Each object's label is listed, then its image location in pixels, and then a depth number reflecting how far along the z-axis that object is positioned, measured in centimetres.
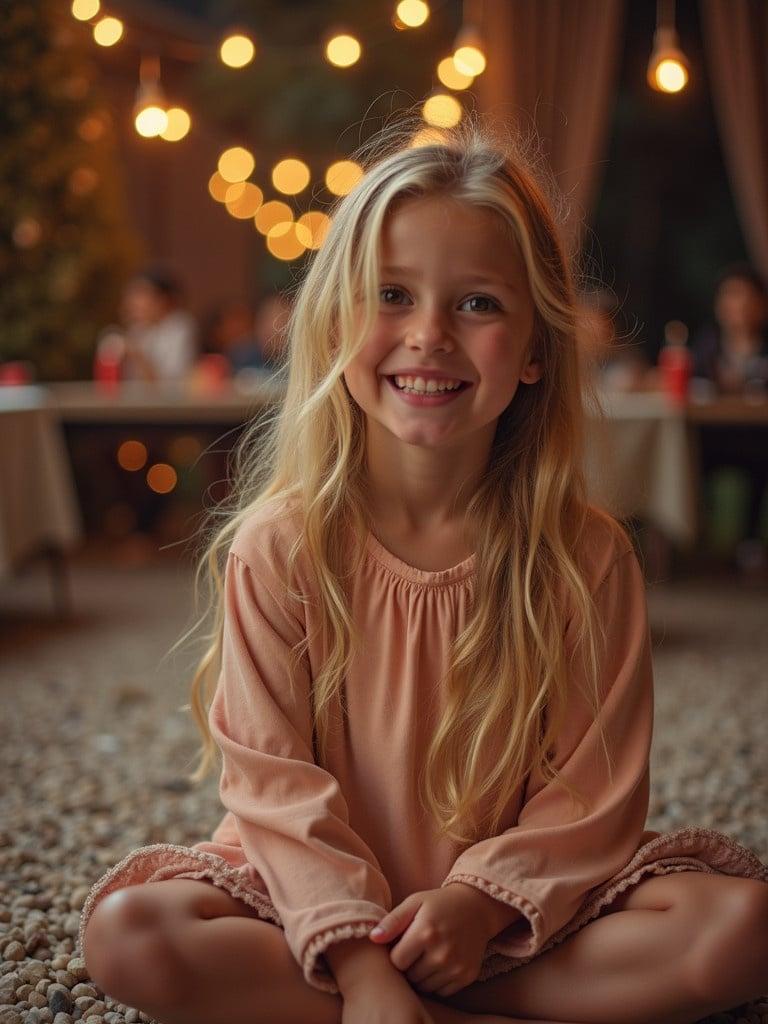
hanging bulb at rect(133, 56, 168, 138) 423
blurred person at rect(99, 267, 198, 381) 519
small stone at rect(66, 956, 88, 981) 141
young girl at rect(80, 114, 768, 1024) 110
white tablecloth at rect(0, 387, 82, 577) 350
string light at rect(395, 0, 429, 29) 399
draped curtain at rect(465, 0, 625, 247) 559
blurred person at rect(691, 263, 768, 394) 468
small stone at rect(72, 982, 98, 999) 135
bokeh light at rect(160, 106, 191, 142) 444
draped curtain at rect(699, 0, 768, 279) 545
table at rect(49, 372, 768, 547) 371
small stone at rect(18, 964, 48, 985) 139
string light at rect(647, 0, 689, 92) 387
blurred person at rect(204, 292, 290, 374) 575
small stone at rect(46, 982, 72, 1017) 133
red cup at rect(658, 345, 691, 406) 399
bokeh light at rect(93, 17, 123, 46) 397
